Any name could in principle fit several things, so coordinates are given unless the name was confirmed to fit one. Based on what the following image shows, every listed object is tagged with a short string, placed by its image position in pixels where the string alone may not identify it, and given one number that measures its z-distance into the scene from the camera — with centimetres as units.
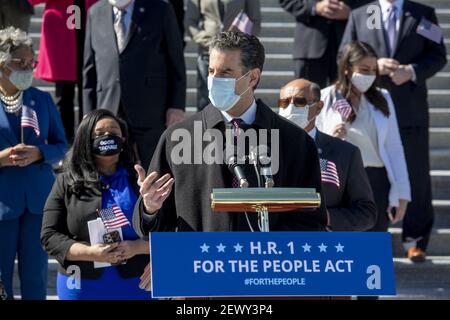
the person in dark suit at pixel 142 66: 1627
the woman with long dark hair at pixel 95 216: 1220
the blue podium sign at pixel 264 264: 748
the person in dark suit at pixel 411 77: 1736
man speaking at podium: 890
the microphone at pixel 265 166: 812
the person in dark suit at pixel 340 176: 1244
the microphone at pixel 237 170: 791
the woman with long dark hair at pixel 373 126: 1534
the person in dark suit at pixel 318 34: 1866
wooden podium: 760
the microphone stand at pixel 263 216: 770
